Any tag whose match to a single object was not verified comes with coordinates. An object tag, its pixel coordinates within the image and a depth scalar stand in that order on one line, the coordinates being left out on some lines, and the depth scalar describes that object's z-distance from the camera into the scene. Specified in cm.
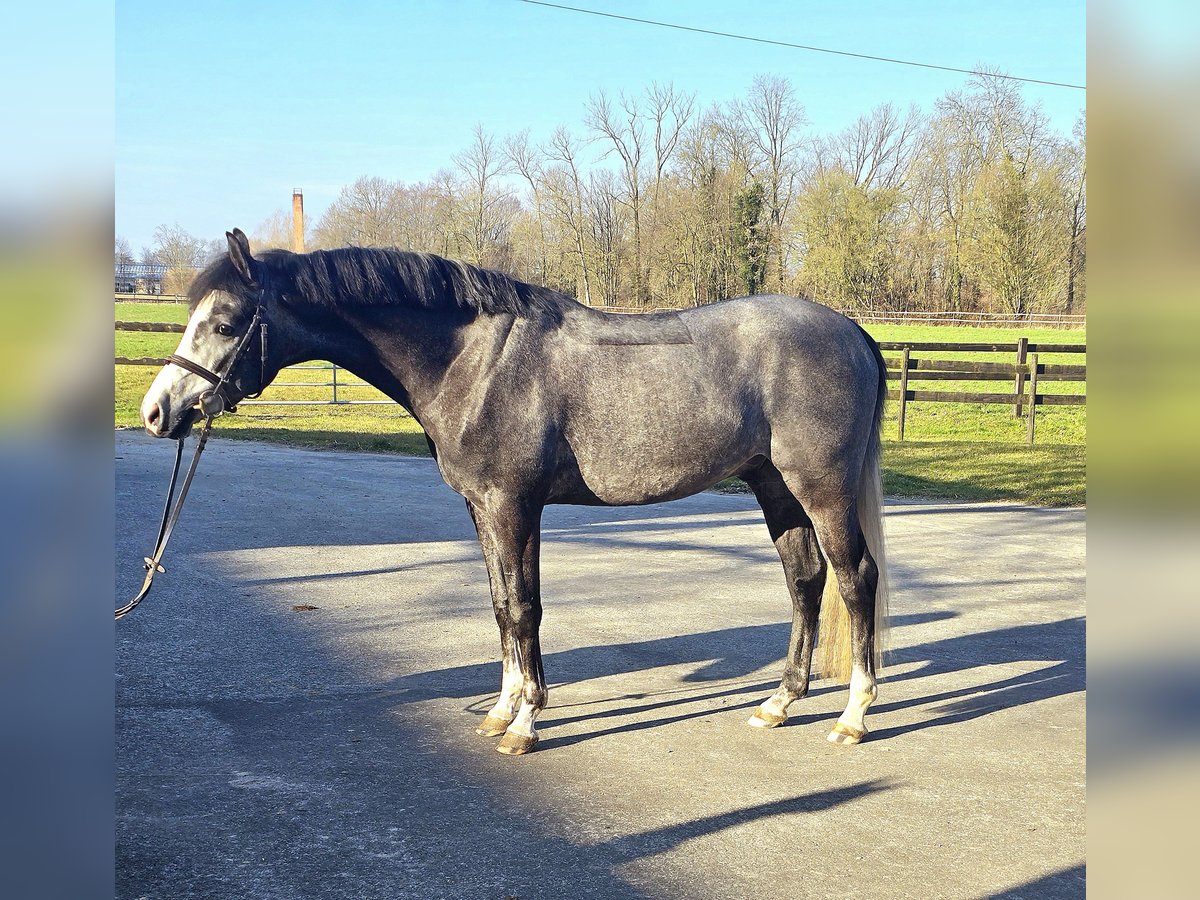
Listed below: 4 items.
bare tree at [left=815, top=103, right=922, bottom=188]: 5206
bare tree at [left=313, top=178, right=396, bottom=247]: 4538
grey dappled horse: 416
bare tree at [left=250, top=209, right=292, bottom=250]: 3976
